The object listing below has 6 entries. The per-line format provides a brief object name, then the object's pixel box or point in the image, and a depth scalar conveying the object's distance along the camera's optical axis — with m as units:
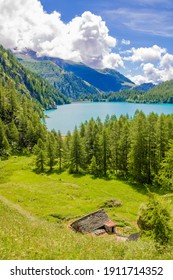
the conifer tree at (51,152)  86.81
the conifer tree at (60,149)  87.47
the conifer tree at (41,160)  84.25
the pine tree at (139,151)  70.28
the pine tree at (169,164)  38.55
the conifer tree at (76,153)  83.31
